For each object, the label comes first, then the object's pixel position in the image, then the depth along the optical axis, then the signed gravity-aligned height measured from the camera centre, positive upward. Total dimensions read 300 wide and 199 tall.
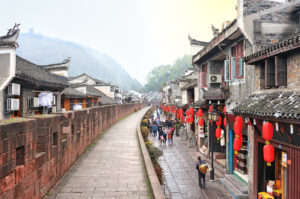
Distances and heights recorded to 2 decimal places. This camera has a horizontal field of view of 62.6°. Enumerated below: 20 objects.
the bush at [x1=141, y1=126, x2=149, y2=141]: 18.11 -2.25
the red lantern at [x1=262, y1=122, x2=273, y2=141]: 6.85 -0.76
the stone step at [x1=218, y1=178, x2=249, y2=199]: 9.99 -3.74
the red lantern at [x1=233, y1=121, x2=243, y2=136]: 8.94 -0.85
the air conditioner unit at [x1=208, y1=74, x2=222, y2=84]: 15.97 +1.60
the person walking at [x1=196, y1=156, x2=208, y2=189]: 11.13 -2.99
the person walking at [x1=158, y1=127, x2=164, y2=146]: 22.02 -2.98
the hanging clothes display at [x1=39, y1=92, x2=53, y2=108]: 14.31 +0.27
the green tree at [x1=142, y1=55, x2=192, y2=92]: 115.00 +15.10
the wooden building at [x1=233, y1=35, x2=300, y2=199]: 6.72 -0.23
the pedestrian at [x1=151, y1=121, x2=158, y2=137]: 24.89 -2.57
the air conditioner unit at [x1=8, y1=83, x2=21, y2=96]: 10.77 +0.64
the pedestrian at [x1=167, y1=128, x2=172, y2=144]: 22.59 -2.96
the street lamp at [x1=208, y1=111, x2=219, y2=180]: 12.44 -0.70
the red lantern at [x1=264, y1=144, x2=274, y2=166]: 6.62 -1.33
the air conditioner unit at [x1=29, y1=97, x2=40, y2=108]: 13.28 +0.07
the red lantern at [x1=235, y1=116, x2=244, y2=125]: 9.04 -0.56
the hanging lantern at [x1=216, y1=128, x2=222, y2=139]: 12.80 -1.52
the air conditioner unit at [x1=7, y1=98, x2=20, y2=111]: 10.88 -0.03
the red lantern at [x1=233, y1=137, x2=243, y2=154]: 8.77 -1.37
